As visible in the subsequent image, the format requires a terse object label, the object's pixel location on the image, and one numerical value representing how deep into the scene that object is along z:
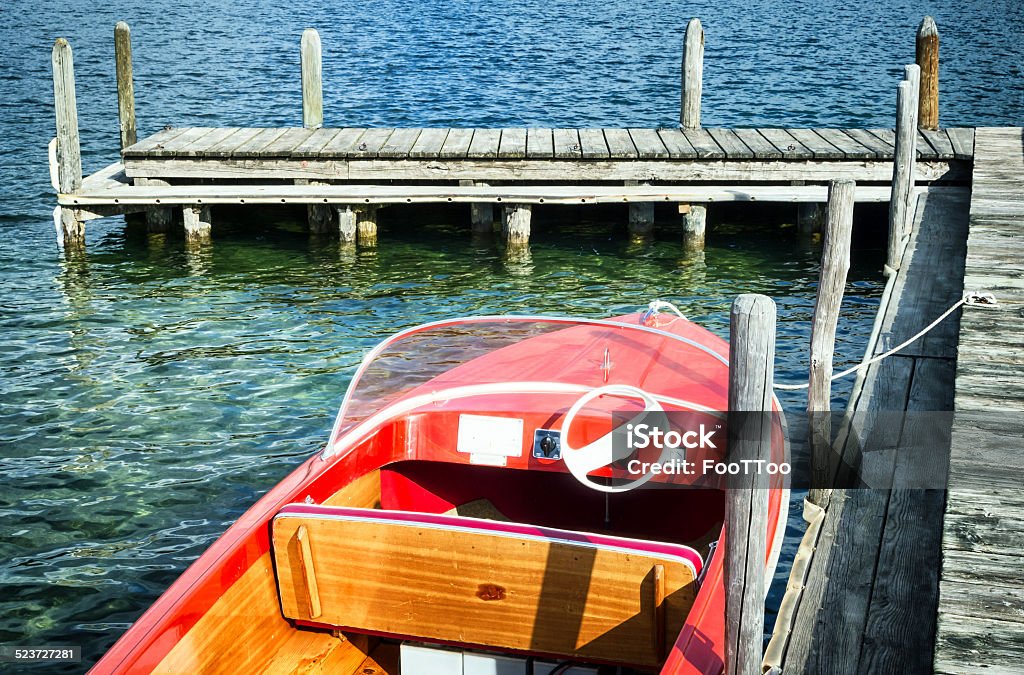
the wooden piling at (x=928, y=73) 12.77
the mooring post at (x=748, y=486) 3.67
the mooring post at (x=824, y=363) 5.86
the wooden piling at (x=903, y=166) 9.86
